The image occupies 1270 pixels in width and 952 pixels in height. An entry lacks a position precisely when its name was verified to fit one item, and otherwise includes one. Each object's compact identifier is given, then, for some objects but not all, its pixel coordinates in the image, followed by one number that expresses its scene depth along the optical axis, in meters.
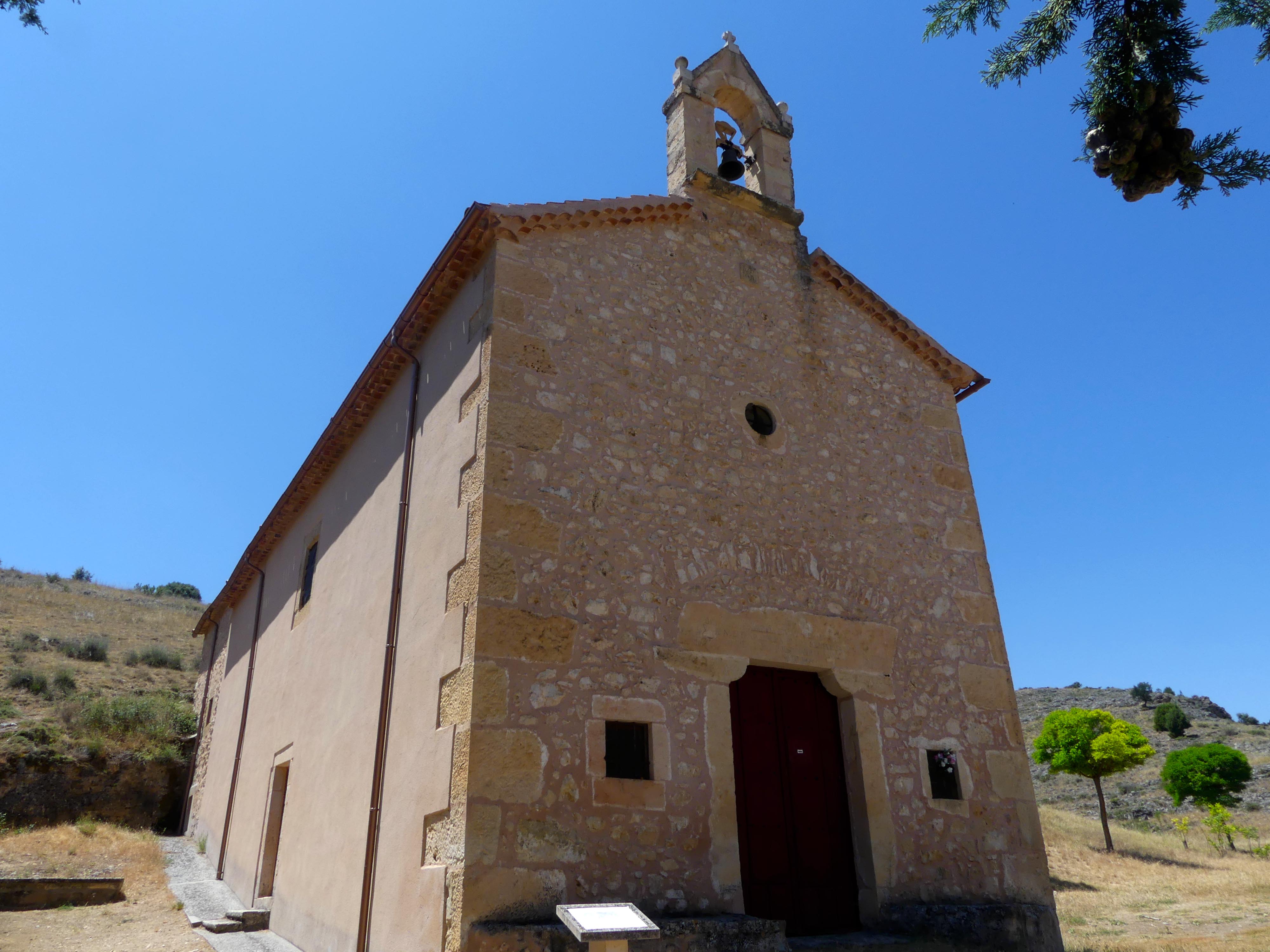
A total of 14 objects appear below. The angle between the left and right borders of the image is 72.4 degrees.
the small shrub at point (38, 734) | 16.03
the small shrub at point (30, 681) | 19.55
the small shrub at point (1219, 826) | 22.72
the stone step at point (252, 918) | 9.60
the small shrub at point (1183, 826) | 23.64
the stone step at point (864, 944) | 6.09
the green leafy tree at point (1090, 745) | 24.08
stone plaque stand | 4.08
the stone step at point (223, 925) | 9.22
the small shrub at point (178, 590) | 50.12
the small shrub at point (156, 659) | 24.78
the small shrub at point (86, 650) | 24.06
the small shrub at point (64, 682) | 19.89
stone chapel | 5.95
